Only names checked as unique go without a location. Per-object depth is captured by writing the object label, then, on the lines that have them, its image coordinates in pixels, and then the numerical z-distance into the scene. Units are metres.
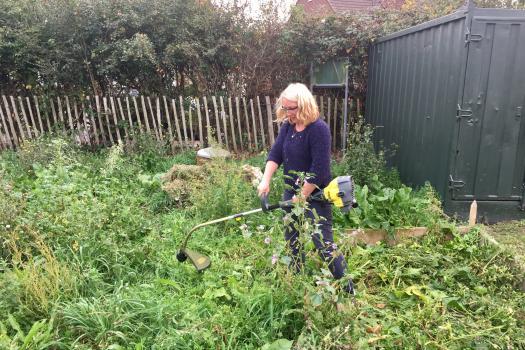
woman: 2.80
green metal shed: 4.18
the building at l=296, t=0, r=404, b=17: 7.49
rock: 5.94
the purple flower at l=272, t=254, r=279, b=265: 2.34
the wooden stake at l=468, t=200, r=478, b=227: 4.26
